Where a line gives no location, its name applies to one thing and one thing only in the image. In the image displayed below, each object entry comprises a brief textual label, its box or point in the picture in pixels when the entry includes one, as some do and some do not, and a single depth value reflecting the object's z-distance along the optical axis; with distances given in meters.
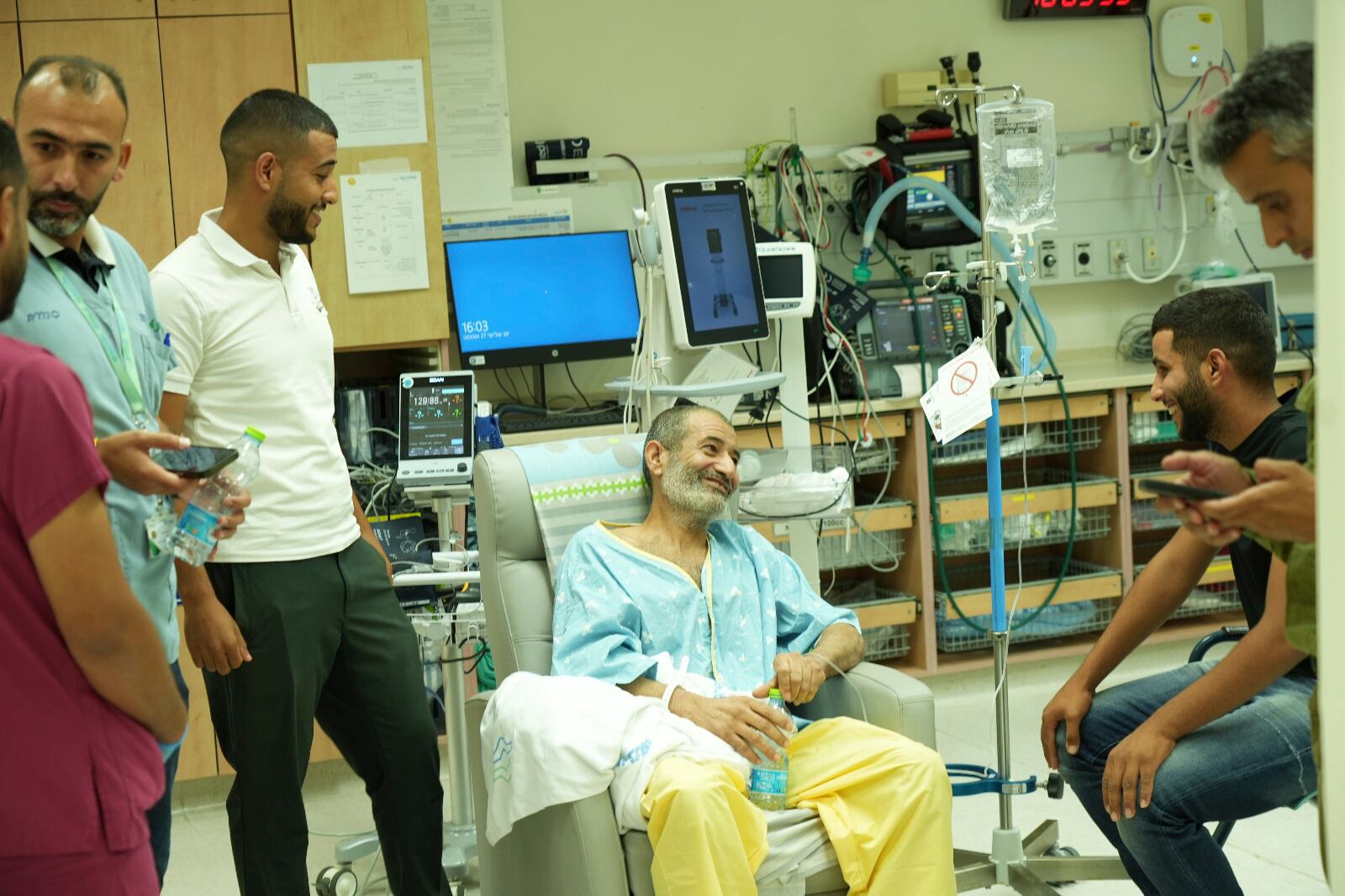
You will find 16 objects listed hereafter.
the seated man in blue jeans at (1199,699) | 2.25
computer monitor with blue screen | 4.22
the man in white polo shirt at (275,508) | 2.28
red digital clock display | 4.96
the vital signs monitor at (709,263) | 3.04
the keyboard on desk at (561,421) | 3.99
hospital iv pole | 2.92
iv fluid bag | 2.89
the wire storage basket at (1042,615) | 4.46
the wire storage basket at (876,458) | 4.38
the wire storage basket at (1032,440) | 4.48
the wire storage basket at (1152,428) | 4.59
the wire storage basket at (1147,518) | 4.66
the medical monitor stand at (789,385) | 3.12
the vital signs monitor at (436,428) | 3.02
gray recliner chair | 2.22
